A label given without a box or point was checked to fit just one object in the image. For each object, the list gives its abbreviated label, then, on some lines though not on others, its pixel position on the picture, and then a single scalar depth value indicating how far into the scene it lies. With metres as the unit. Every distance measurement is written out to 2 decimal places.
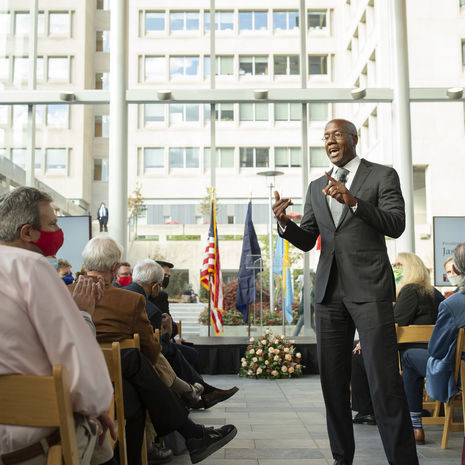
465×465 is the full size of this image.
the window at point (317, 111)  9.29
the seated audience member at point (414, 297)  4.05
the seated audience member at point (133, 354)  2.71
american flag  8.03
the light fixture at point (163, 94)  9.05
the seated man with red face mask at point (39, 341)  1.44
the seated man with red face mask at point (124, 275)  5.65
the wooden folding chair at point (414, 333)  3.57
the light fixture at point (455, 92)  9.00
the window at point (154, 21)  9.61
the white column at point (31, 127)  9.16
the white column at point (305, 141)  8.94
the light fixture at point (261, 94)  9.05
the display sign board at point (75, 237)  8.05
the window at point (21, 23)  9.28
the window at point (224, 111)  9.33
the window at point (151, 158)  9.24
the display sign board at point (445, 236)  8.46
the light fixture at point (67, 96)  8.98
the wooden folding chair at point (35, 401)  1.39
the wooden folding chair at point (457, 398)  3.02
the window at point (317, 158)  9.23
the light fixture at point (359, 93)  8.95
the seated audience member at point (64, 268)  5.63
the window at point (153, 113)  9.26
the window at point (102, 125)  9.09
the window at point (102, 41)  9.27
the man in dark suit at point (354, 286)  2.54
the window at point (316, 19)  9.57
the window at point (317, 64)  9.37
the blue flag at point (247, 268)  8.27
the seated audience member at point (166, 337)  3.94
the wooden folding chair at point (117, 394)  2.29
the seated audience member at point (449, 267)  4.60
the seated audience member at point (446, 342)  3.07
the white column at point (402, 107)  8.77
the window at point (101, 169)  9.06
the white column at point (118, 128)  8.77
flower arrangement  7.18
